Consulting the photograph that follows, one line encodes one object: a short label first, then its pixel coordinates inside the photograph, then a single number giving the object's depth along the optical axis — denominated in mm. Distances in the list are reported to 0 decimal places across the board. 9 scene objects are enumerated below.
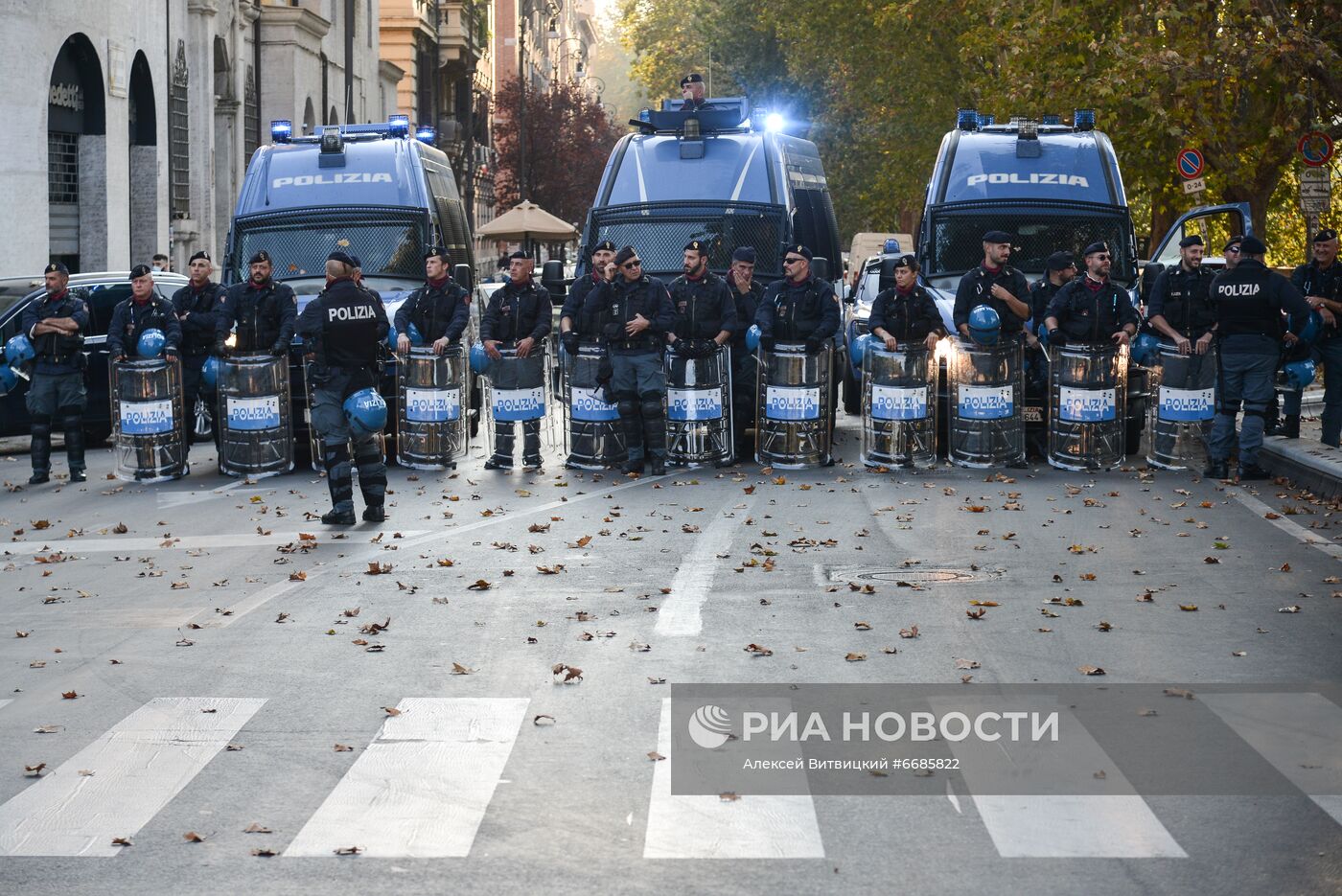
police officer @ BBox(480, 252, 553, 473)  16891
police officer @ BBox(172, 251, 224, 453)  17328
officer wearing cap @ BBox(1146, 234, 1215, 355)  16125
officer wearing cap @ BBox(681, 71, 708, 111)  19125
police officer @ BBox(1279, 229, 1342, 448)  16688
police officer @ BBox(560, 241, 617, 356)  16656
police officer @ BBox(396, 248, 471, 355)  17016
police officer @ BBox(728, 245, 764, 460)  17344
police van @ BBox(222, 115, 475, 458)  18359
